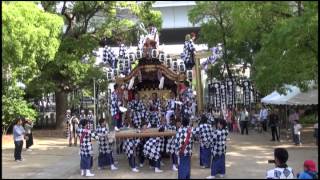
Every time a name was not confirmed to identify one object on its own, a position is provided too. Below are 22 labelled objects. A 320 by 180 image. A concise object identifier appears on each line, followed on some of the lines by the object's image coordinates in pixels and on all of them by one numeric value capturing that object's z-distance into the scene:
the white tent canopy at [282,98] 19.67
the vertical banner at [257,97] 31.12
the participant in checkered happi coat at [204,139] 10.80
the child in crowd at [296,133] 15.85
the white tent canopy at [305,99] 19.08
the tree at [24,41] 13.80
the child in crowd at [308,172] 5.77
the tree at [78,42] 20.38
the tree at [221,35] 25.27
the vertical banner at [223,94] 24.78
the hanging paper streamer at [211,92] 25.88
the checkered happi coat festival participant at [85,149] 10.78
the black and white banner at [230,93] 25.61
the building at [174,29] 23.93
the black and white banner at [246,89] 27.50
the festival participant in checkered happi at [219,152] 10.27
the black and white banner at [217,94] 24.40
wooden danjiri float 14.93
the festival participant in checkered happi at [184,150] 9.71
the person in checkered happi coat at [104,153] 11.68
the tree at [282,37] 11.43
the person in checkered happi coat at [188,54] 15.41
